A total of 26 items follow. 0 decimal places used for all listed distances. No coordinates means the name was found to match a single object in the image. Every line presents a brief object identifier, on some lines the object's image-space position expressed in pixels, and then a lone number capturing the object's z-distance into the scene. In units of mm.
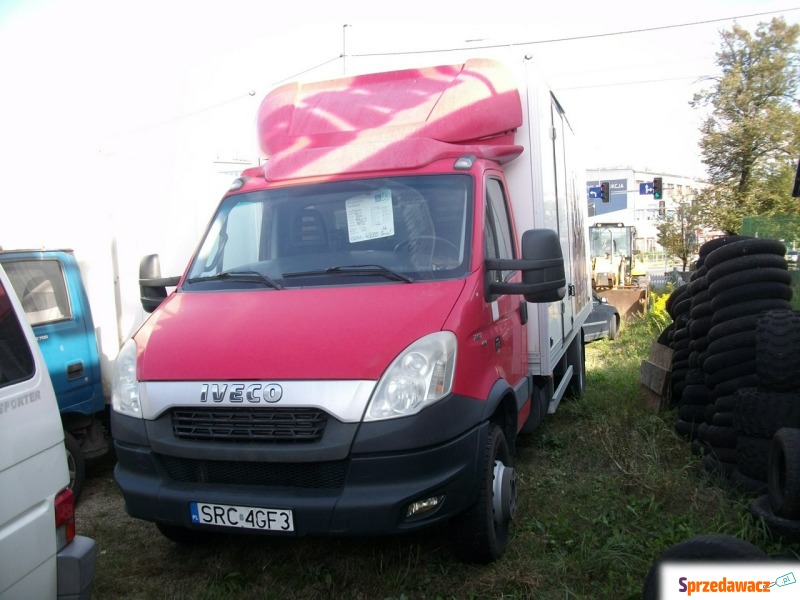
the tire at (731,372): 4915
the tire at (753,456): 4422
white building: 48438
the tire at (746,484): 4430
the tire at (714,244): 5689
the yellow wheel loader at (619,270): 16891
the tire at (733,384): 4871
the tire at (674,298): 7041
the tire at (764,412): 4348
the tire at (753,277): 5137
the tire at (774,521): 3781
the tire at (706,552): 2881
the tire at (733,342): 4934
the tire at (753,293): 5100
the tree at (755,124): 18172
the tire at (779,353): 4395
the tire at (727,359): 4934
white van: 2564
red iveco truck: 3320
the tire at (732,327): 4965
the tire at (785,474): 3738
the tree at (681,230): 20312
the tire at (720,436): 4879
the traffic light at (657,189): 26141
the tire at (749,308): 5023
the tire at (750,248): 5273
